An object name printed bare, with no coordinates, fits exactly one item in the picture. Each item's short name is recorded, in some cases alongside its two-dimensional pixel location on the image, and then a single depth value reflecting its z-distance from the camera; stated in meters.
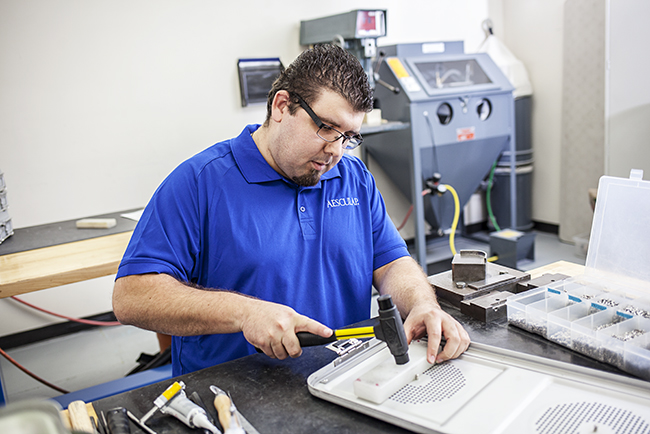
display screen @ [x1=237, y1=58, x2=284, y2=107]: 3.26
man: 1.07
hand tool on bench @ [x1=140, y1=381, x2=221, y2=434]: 0.77
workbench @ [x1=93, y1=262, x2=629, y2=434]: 0.79
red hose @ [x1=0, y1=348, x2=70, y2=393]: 2.22
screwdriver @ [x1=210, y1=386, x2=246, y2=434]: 0.74
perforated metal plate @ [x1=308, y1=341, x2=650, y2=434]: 0.73
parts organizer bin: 0.92
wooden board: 1.64
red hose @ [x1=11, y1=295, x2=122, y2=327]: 2.83
